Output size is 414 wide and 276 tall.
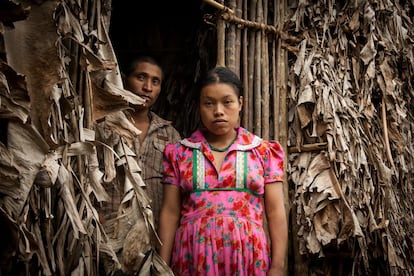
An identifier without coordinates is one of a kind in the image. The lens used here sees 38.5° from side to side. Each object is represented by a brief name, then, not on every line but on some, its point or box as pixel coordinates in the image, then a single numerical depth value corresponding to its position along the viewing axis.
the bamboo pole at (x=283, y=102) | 3.77
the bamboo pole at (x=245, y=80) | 3.71
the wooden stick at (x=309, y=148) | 3.81
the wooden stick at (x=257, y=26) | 3.68
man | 3.30
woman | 2.77
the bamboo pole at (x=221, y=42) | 3.62
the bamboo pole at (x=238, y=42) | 3.73
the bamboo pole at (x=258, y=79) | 3.73
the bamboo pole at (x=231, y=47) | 3.68
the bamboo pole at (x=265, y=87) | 3.76
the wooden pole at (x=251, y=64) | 3.74
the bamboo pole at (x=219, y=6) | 3.55
